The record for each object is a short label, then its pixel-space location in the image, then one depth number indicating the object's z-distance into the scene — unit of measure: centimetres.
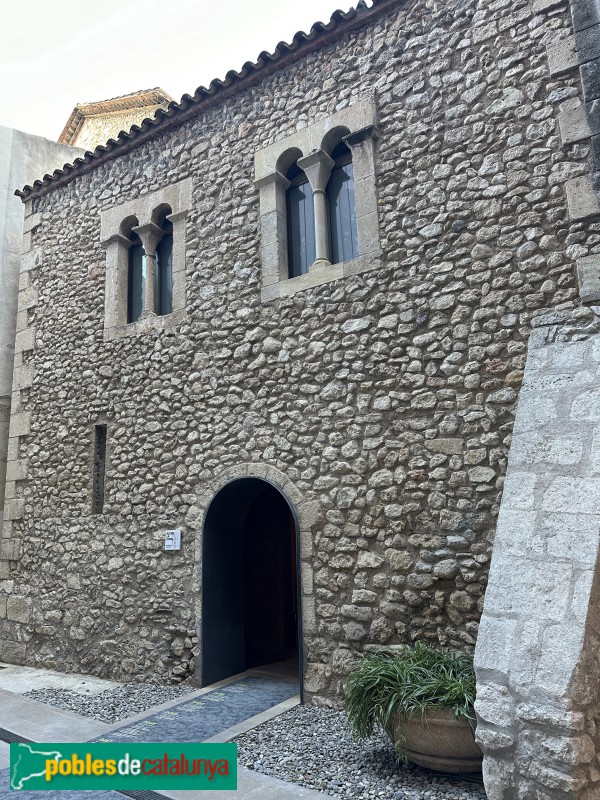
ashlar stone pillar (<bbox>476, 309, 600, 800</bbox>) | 236
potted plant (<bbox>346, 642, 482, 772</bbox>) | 311
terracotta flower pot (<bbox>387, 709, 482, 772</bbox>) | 310
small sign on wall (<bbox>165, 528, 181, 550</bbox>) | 560
